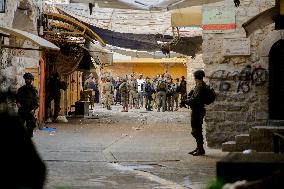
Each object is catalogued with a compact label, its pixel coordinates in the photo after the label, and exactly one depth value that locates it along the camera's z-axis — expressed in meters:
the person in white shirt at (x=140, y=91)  32.67
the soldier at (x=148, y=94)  30.09
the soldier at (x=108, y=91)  29.55
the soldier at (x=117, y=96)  38.54
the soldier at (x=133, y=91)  30.44
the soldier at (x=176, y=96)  29.68
